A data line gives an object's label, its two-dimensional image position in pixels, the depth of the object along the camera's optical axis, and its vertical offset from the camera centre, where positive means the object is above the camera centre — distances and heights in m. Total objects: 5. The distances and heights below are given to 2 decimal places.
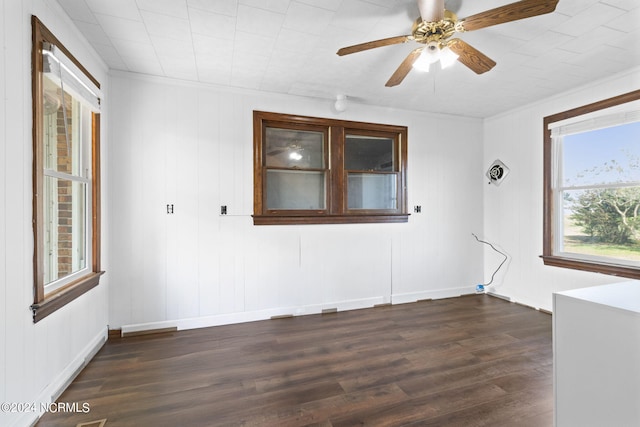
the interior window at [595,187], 2.97 +0.26
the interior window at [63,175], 1.79 +0.27
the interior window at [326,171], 3.48 +0.51
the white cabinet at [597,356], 1.00 -0.54
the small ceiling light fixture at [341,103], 3.54 +1.30
